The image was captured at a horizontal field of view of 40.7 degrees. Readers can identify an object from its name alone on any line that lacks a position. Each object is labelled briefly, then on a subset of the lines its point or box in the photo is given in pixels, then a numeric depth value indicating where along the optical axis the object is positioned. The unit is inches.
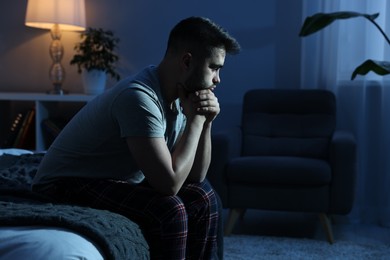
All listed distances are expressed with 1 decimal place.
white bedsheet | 38.0
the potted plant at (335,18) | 98.8
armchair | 101.3
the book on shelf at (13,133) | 134.4
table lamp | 127.7
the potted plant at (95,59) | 132.3
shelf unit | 129.2
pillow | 60.5
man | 51.3
